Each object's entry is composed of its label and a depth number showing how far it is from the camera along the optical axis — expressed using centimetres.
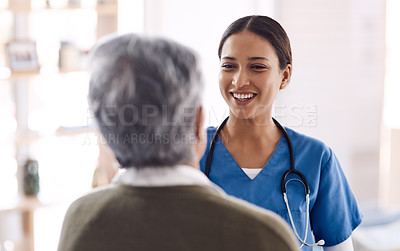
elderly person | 204
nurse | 248
